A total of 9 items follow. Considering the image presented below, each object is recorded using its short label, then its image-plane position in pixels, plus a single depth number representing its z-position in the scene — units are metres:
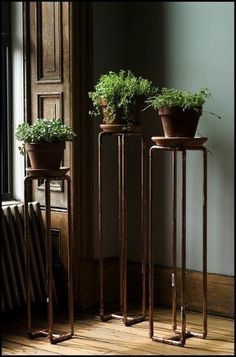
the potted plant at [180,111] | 3.72
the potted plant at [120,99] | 3.96
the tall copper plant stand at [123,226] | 4.12
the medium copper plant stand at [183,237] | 3.73
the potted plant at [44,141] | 3.77
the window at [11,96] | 4.54
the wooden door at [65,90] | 4.36
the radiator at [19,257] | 4.19
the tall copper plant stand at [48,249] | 3.80
